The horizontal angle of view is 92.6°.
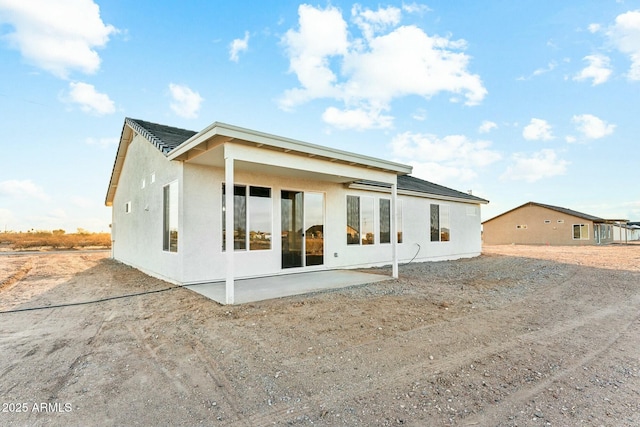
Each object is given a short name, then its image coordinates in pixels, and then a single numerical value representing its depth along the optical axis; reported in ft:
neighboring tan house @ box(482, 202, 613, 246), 91.04
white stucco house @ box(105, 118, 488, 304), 20.31
